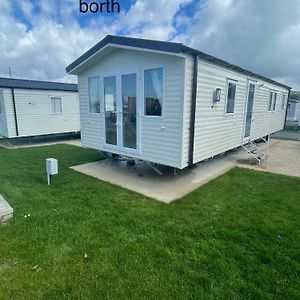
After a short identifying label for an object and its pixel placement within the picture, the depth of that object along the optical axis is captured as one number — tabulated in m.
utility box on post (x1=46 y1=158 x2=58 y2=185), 5.12
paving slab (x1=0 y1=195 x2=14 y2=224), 3.62
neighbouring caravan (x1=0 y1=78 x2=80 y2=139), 11.20
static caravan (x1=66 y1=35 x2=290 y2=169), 4.96
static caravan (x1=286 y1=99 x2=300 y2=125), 28.06
